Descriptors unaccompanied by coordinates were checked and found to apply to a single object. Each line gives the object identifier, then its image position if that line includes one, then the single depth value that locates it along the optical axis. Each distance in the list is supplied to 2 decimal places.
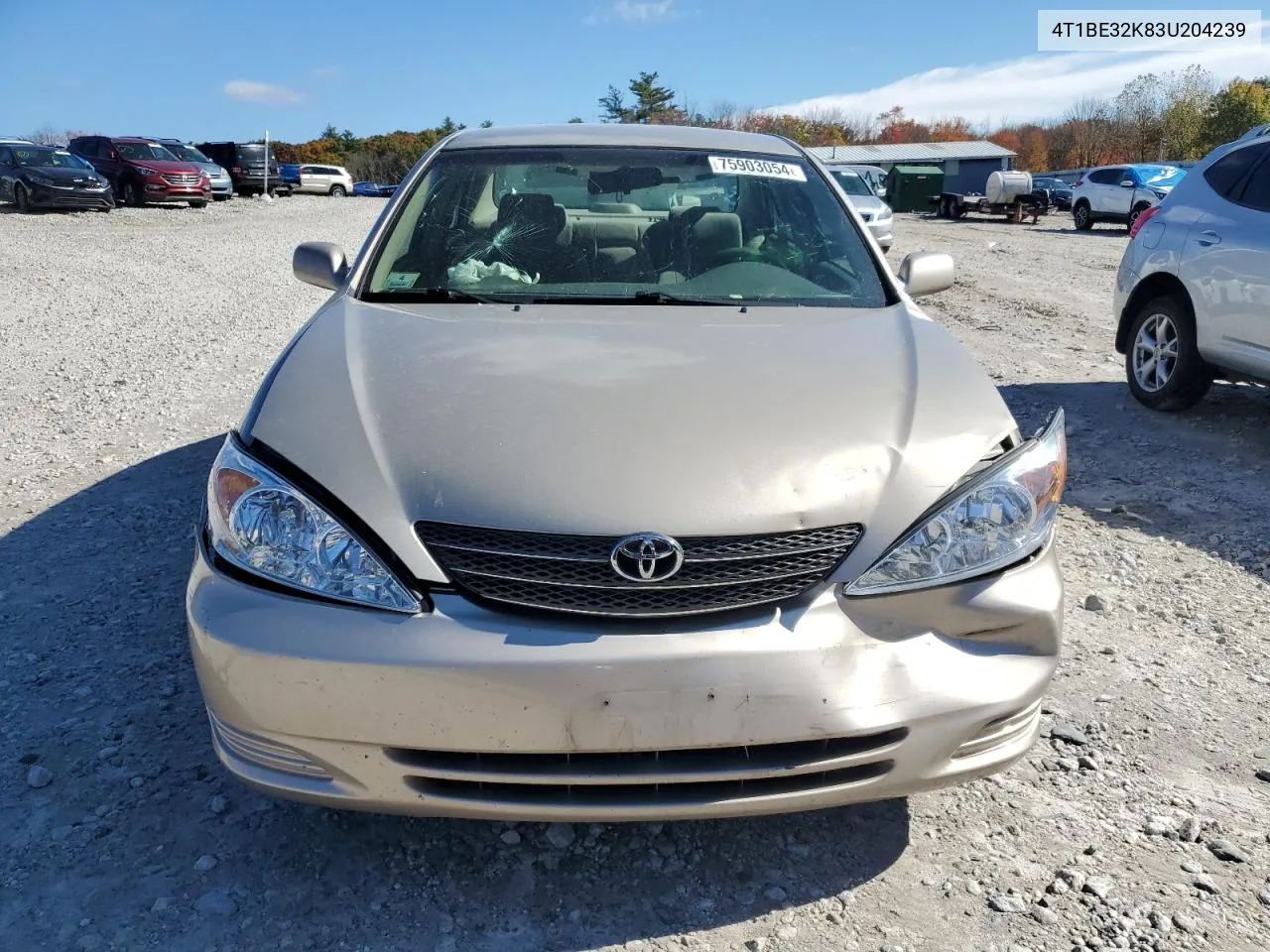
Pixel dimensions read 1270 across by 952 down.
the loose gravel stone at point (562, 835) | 2.35
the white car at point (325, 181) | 45.50
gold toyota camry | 1.88
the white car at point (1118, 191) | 27.09
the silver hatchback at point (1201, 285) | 5.50
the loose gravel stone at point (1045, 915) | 2.13
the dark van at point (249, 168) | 33.47
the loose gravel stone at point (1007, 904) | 2.17
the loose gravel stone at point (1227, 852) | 2.33
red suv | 24.23
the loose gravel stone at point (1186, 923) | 2.10
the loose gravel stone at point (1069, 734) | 2.81
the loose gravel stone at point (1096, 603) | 3.68
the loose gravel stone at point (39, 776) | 2.52
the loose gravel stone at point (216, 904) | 2.11
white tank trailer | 32.59
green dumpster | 44.44
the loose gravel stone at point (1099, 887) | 2.21
